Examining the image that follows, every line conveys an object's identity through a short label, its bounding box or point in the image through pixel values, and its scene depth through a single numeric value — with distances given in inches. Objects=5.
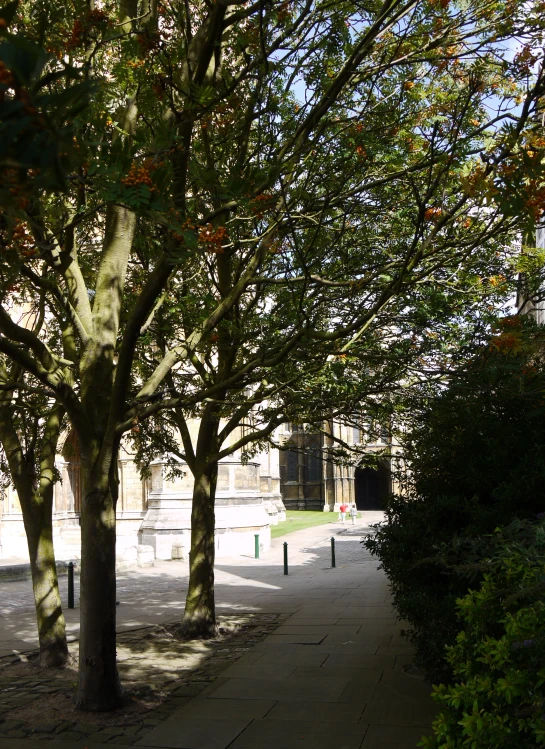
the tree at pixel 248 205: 253.6
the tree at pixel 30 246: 78.6
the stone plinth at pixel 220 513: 916.6
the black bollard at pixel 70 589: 579.8
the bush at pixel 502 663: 142.0
